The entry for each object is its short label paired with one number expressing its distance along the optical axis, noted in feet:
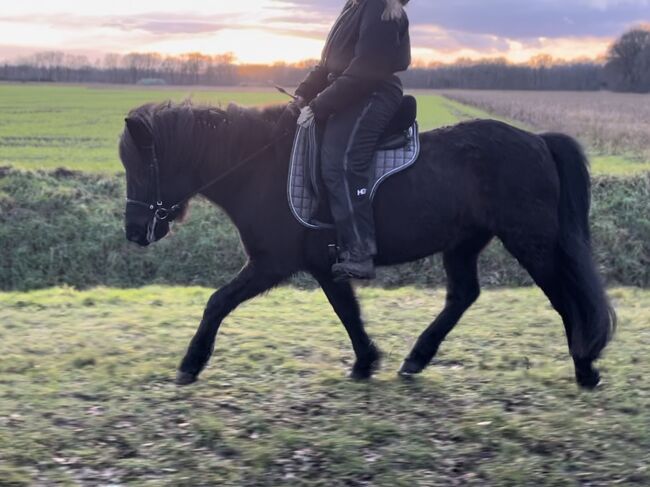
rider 17.35
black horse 18.28
